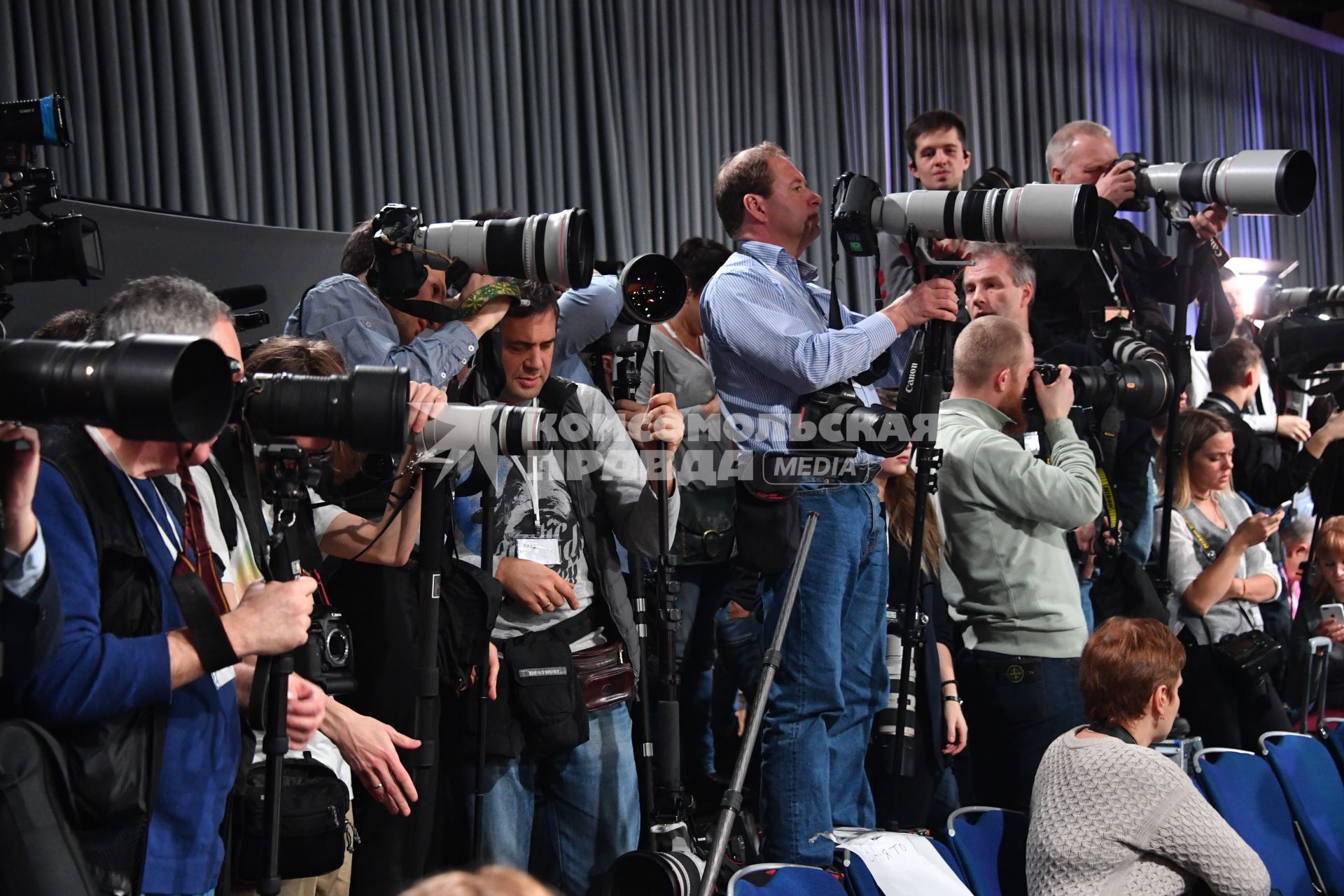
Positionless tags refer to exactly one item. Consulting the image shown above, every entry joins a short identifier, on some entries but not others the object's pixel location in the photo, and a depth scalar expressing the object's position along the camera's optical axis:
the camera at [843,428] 5.43
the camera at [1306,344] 8.46
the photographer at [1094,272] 7.44
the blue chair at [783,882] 4.27
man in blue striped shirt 5.31
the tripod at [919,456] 5.46
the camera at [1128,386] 6.43
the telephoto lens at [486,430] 3.95
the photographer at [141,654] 2.93
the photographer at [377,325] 4.53
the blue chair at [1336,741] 6.52
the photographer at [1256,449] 8.35
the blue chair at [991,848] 5.09
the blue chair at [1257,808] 5.89
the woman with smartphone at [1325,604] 7.80
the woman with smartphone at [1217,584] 7.04
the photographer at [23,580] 2.68
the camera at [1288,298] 9.10
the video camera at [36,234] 4.48
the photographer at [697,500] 5.79
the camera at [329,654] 3.59
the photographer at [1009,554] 5.89
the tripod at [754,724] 4.65
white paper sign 4.75
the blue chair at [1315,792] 6.06
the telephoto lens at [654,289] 4.98
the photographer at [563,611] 4.76
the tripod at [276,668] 3.19
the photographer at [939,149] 7.53
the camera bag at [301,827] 3.79
